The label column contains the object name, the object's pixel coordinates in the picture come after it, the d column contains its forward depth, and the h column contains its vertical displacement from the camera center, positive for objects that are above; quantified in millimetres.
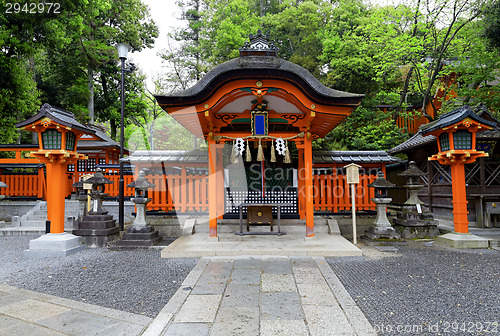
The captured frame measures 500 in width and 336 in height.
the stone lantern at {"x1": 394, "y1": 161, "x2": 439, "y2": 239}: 7750 -1147
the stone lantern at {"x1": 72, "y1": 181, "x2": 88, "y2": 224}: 8195 -335
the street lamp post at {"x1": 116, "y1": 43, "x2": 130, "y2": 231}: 8219 +1571
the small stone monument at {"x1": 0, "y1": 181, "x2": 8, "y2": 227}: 9297 -756
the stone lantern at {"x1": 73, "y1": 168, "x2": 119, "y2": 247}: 7078 -1008
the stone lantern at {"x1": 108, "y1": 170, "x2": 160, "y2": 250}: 6798 -1160
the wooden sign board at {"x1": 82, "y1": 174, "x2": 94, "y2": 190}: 7535 +27
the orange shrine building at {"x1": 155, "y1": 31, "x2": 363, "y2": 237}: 6129 +1702
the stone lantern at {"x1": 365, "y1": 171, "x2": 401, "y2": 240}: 6977 -1007
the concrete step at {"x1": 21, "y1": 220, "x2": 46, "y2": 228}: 10102 -1308
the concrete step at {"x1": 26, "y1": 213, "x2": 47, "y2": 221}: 10414 -1147
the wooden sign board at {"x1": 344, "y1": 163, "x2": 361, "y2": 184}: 7004 +163
